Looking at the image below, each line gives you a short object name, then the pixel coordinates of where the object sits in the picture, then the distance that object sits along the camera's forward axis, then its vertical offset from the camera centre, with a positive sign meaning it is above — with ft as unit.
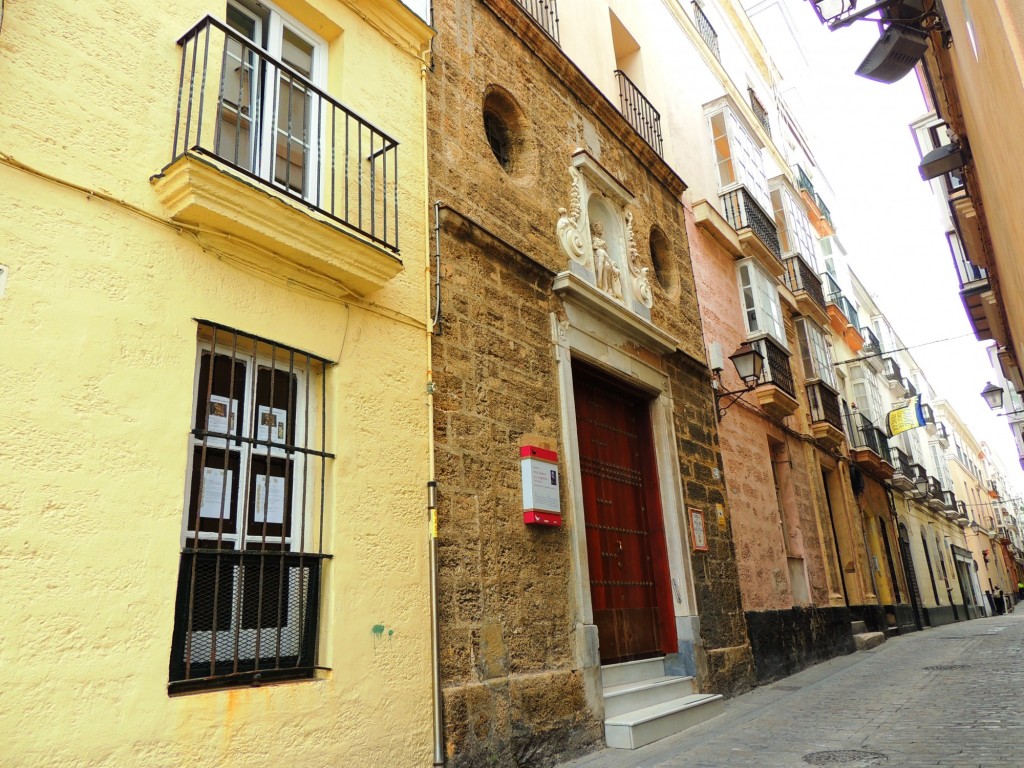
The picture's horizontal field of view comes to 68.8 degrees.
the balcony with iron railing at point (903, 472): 63.31 +10.36
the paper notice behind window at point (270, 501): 12.42 +2.06
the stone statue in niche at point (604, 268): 23.97 +10.56
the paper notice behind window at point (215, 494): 11.70 +2.08
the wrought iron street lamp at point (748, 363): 29.63 +9.02
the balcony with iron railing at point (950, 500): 88.83 +10.40
